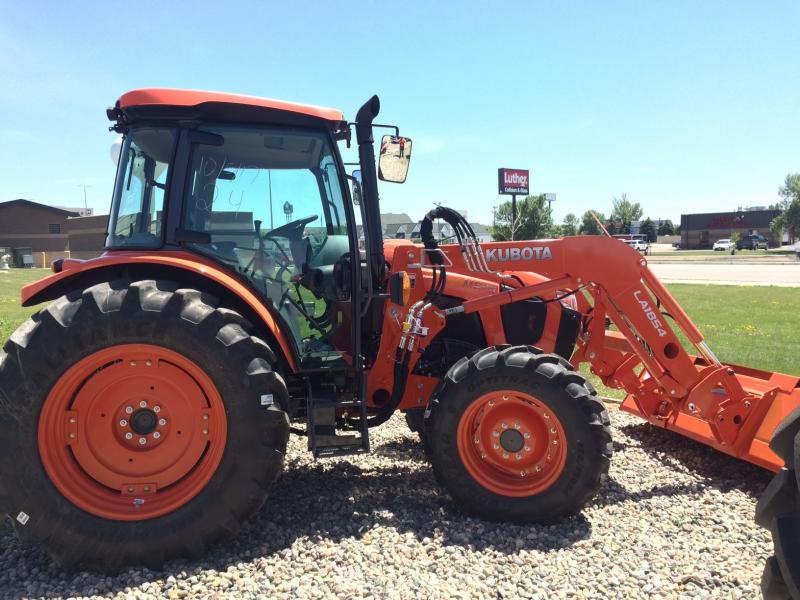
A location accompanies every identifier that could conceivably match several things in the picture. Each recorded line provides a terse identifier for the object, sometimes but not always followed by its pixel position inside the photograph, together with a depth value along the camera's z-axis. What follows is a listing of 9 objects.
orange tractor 3.02
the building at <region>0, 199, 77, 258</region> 52.09
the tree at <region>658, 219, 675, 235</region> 102.25
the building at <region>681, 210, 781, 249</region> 77.25
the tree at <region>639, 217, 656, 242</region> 79.94
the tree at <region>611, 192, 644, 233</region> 75.44
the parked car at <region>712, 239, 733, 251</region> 65.50
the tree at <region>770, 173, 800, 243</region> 58.16
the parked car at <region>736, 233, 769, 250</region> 61.44
